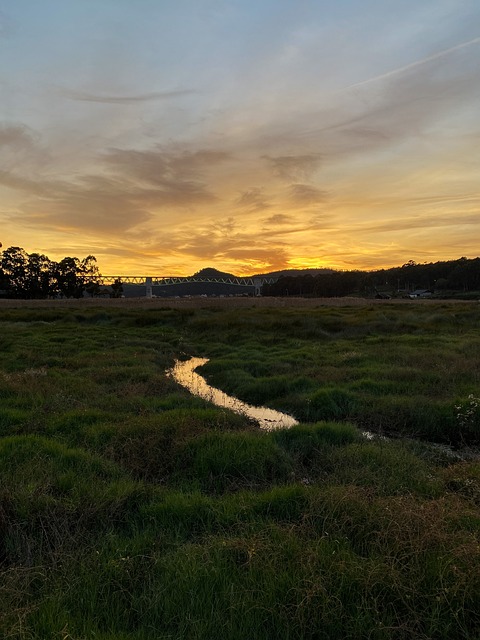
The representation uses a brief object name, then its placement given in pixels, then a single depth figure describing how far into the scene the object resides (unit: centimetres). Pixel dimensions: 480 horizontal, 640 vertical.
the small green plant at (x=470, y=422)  1018
